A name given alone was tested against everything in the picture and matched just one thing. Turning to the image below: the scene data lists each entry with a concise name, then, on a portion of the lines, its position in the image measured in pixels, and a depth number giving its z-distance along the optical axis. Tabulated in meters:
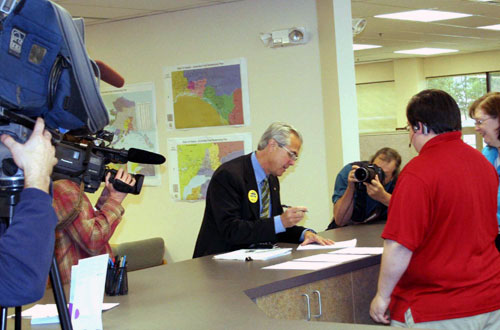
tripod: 1.66
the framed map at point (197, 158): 5.97
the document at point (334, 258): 3.40
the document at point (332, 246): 3.82
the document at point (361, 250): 3.57
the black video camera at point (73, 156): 1.64
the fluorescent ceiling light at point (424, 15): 8.58
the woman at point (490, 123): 4.10
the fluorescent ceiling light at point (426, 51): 12.99
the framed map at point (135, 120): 6.36
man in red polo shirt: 2.64
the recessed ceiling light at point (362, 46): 11.58
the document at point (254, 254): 3.55
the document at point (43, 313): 2.43
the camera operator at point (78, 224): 3.17
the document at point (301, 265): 3.23
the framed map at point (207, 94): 5.92
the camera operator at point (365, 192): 4.45
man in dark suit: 3.79
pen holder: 2.82
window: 14.86
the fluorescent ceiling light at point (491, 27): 10.32
